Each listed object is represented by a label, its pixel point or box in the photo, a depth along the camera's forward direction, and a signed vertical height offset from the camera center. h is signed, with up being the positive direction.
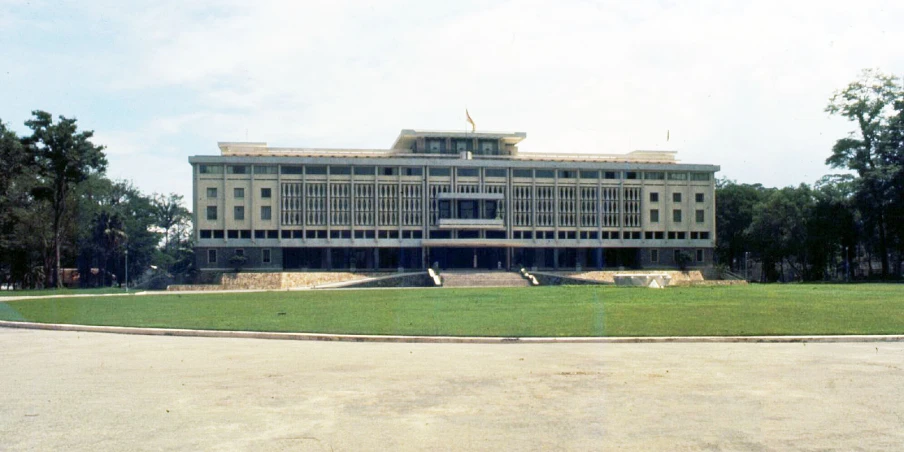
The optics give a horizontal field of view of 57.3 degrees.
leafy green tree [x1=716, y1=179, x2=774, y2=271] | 103.38 +4.17
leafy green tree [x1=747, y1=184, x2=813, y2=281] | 89.38 +2.33
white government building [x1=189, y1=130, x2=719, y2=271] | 87.50 +4.53
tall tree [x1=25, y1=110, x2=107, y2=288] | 72.75 +8.75
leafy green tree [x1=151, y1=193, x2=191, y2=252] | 120.44 +5.31
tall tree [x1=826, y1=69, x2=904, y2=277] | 76.56 +9.39
